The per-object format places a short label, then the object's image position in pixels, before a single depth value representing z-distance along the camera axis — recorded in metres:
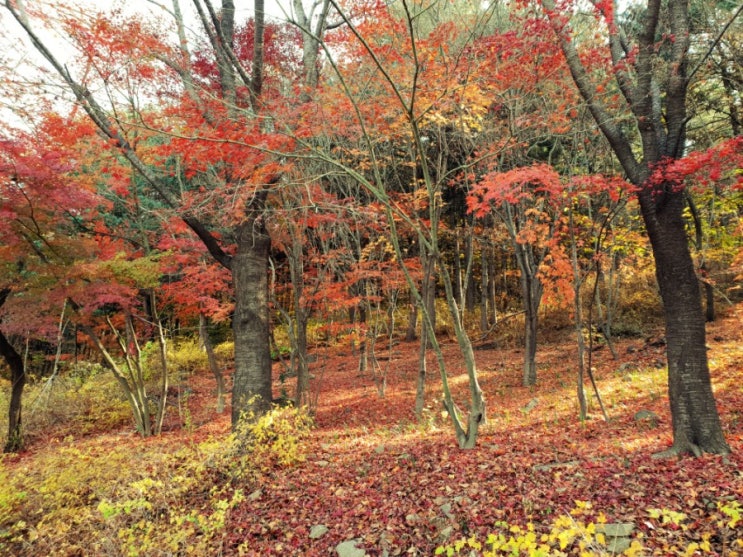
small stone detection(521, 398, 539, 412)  7.43
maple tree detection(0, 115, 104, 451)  6.81
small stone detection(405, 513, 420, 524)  3.69
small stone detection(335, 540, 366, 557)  3.47
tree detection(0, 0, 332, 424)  6.09
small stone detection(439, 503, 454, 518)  3.63
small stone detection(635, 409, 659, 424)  5.96
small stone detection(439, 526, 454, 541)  3.38
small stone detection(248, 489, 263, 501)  4.64
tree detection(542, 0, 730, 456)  4.12
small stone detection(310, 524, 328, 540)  3.82
